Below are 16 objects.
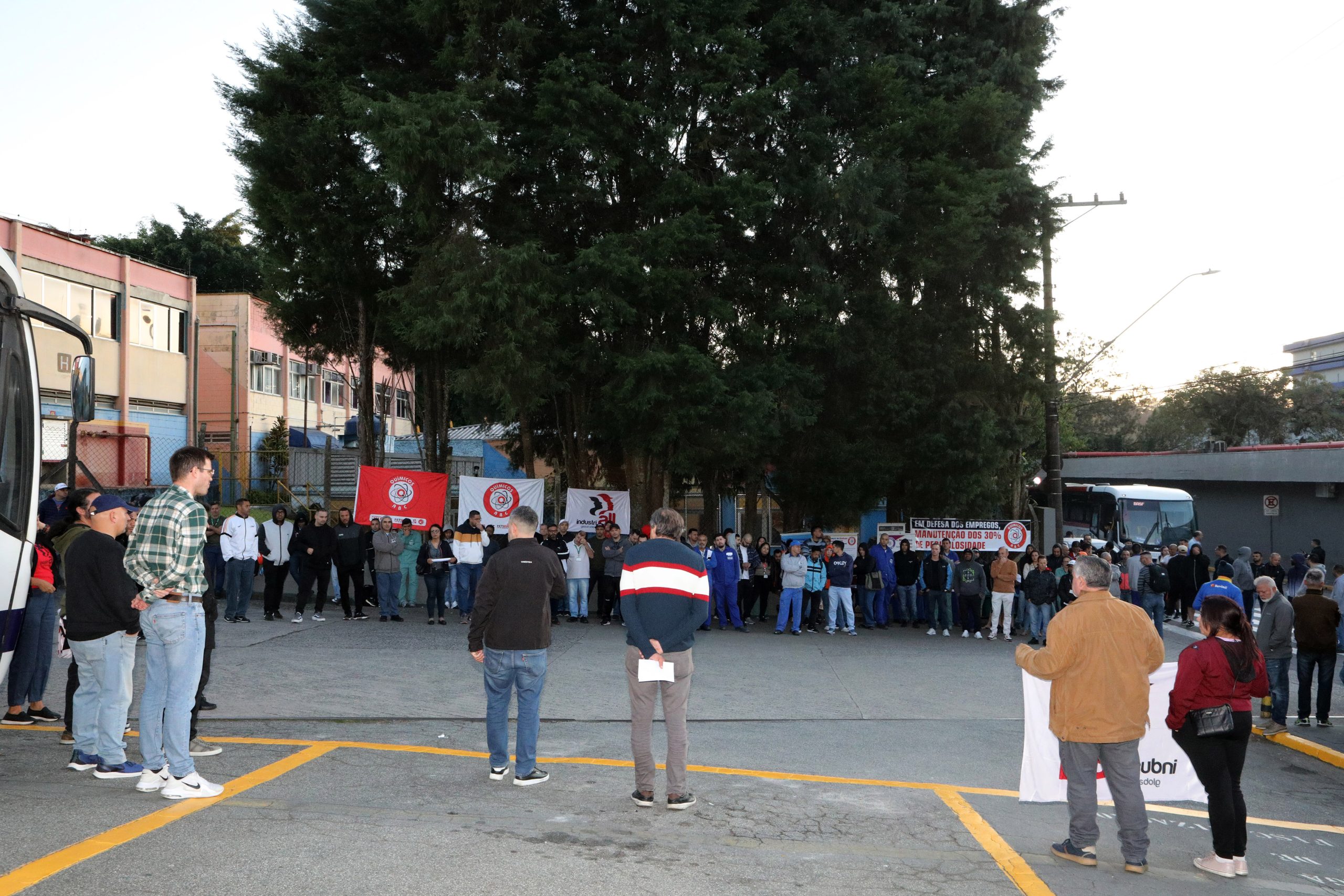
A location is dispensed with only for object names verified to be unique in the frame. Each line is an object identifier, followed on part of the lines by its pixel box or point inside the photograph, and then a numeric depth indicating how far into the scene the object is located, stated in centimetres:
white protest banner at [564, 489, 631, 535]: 2098
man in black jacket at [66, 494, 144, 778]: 694
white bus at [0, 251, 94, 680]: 687
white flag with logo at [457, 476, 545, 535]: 2047
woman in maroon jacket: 607
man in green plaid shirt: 632
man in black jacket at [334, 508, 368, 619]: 1767
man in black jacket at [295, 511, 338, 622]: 1719
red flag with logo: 1984
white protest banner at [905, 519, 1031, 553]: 2170
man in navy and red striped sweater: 677
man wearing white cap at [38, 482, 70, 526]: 1391
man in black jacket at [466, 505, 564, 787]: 711
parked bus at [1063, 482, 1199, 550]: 3116
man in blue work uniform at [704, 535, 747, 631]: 1892
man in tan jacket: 597
